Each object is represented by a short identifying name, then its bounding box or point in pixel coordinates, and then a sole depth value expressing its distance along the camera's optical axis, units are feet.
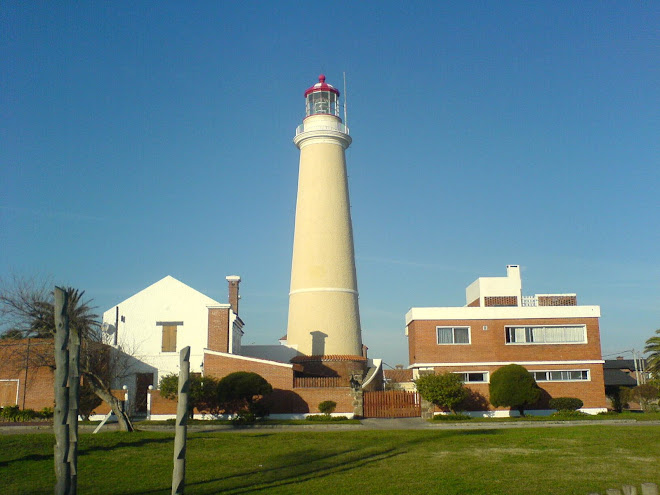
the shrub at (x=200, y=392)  100.99
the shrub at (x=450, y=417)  101.16
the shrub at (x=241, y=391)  100.80
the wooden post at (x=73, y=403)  36.83
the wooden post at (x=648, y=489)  23.86
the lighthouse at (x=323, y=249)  122.01
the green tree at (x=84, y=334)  77.97
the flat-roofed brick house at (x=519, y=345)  123.13
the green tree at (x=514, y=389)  113.80
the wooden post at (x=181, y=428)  33.12
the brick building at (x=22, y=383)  109.91
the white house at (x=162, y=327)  122.83
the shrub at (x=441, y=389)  107.04
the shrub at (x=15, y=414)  104.58
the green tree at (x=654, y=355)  153.99
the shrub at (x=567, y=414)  107.76
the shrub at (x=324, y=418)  99.80
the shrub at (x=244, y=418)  95.50
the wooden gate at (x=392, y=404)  108.47
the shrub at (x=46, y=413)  107.34
